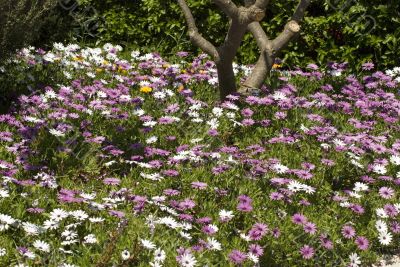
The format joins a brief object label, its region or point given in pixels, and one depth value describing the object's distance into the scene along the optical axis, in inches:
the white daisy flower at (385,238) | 168.4
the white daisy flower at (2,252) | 143.0
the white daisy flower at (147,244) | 142.4
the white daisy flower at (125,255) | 139.6
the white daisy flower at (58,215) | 153.7
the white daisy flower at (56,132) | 195.9
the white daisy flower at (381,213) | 176.0
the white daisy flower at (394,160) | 205.8
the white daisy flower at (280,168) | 188.6
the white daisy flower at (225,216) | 164.6
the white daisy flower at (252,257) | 149.2
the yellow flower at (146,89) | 253.1
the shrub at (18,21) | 231.1
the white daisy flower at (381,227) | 171.2
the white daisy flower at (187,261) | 140.3
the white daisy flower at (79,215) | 155.1
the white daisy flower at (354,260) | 159.2
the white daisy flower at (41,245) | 141.8
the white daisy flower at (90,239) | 148.1
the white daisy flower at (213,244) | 151.8
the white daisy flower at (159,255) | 141.8
